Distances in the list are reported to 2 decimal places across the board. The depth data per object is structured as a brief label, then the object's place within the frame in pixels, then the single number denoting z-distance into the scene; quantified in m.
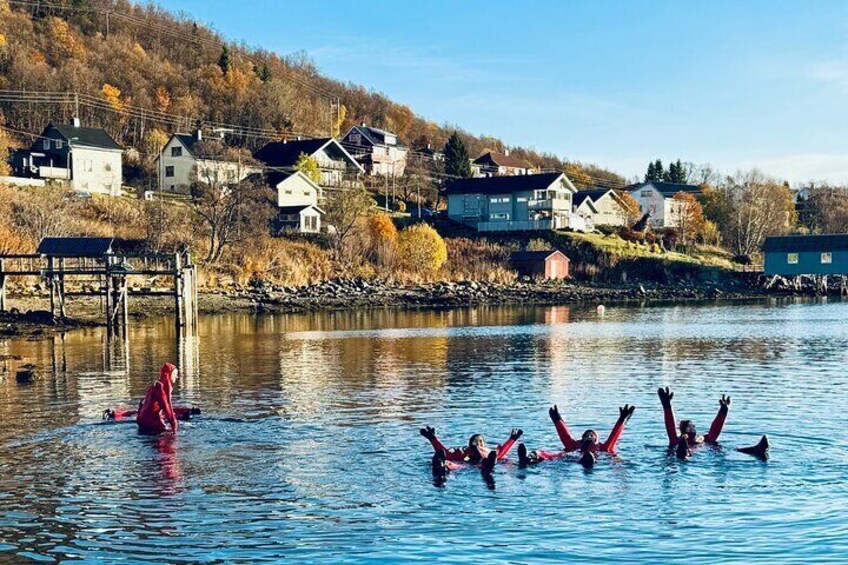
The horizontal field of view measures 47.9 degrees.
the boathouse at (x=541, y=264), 108.50
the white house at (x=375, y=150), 154.96
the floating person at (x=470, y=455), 19.81
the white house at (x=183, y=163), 112.44
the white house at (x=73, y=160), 107.19
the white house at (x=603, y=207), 136.88
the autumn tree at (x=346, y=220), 99.44
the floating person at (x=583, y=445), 20.66
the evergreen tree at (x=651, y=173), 184.01
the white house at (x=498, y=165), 171.62
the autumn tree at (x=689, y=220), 134.88
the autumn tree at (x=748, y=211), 137.75
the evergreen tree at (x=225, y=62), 170.25
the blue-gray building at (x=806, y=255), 114.62
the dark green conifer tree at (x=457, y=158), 147.25
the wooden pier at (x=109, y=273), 56.06
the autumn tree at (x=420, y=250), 101.69
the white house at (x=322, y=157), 125.62
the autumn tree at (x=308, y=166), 122.62
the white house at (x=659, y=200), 149.88
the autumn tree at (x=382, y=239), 100.31
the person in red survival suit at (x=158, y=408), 24.47
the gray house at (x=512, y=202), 124.38
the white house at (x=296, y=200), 107.44
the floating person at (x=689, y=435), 21.40
